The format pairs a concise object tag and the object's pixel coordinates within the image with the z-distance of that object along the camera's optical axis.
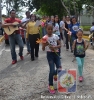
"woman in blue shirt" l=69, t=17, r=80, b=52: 5.59
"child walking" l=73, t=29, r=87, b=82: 3.73
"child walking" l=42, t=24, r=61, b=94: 3.30
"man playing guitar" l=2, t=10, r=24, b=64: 5.01
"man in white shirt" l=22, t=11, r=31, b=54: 5.78
